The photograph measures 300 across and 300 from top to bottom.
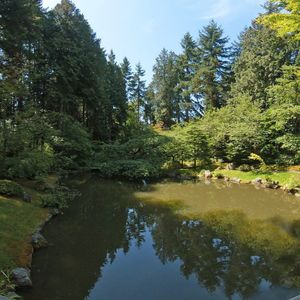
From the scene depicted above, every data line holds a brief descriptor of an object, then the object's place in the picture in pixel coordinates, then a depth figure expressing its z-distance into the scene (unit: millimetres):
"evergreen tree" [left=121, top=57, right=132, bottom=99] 51469
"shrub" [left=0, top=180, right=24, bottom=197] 12508
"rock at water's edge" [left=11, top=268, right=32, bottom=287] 7328
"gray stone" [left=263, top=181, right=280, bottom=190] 19578
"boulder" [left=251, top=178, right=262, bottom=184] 20875
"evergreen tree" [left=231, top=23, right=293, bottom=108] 30547
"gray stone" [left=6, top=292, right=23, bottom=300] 6282
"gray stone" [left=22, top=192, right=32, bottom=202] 12742
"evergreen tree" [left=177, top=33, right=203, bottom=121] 45906
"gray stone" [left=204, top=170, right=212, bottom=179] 23756
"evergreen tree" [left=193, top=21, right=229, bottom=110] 43125
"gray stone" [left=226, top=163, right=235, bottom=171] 24281
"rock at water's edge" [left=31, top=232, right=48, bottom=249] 9633
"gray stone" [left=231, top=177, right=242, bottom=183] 21914
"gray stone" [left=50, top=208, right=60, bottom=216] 12933
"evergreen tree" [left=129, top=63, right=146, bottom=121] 52719
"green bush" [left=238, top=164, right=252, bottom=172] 23272
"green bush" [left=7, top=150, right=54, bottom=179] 14844
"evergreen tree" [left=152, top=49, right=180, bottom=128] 48188
